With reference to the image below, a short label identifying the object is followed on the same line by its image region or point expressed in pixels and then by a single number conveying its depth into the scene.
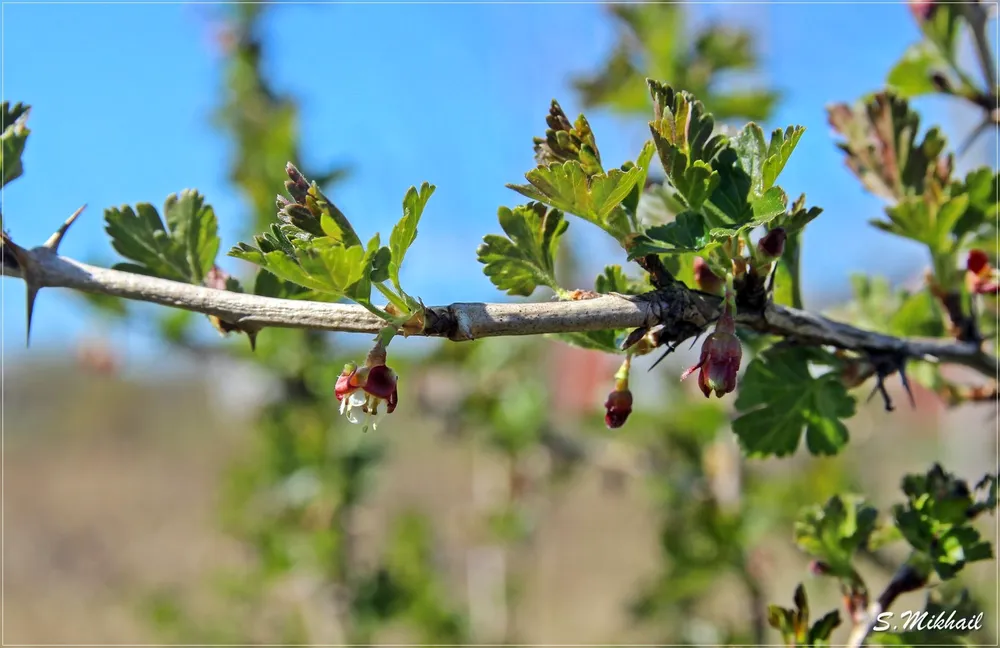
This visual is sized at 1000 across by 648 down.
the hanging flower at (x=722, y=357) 0.29
